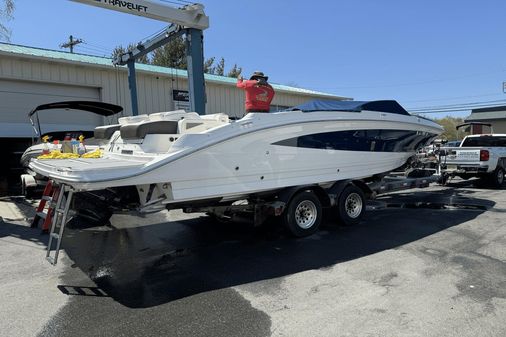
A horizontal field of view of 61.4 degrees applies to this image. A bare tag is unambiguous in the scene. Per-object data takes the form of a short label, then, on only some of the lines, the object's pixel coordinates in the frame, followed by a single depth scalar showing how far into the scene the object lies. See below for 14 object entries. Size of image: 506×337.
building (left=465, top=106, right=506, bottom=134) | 50.75
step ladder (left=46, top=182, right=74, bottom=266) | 5.15
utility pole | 39.08
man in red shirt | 6.89
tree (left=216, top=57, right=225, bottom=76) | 40.63
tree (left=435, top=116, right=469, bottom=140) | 55.89
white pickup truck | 14.19
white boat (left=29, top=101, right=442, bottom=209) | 5.52
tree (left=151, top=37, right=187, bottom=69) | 36.16
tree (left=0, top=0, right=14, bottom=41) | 11.29
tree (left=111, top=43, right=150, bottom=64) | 37.48
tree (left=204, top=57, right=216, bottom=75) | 39.66
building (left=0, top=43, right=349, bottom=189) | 13.34
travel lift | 10.59
